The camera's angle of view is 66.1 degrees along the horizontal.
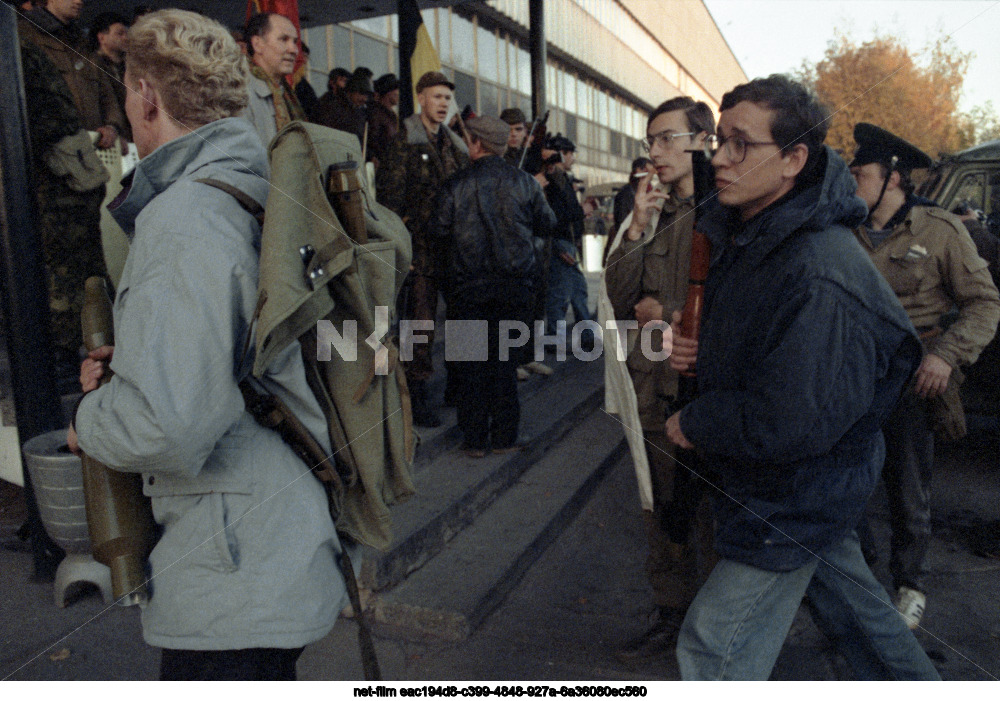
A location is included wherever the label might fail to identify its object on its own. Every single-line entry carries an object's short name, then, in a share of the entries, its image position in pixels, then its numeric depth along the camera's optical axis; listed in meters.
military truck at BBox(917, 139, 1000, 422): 5.82
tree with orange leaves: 11.31
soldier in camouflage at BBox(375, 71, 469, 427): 5.23
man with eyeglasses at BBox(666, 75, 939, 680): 1.76
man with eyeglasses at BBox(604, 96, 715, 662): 3.01
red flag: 5.38
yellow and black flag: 7.02
